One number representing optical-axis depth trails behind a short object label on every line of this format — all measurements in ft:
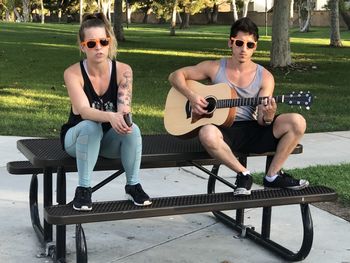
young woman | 11.71
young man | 12.99
